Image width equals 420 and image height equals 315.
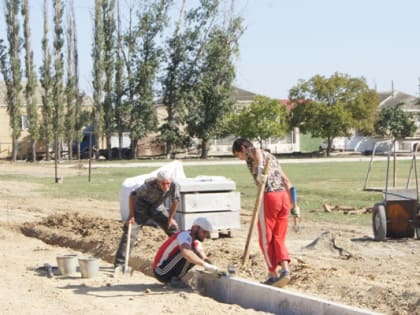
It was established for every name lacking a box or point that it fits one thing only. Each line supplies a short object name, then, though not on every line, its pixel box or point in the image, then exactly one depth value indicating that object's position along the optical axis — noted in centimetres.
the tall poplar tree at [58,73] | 6481
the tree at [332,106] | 6894
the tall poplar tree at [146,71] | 6612
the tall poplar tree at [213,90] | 6781
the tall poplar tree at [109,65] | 6606
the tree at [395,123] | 7981
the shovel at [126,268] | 1188
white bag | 1681
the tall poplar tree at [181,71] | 6869
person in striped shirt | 1025
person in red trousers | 981
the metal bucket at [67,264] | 1205
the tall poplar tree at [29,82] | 6481
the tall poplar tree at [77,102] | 6744
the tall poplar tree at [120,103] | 6625
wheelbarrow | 1510
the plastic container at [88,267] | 1186
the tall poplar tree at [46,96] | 6394
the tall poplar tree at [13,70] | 6444
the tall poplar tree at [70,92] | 6656
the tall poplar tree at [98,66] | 6612
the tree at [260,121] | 6825
